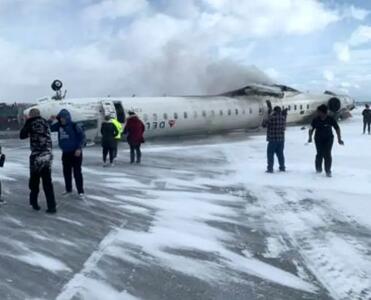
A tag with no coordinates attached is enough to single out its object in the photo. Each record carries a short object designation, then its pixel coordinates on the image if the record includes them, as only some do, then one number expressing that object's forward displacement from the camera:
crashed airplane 24.09
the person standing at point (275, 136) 13.54
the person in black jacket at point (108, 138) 15.71
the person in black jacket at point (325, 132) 12.80
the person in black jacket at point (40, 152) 8.67
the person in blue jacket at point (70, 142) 9.95
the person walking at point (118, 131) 15.93
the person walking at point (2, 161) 9.25
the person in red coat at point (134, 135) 16.39
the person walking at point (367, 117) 26.88
